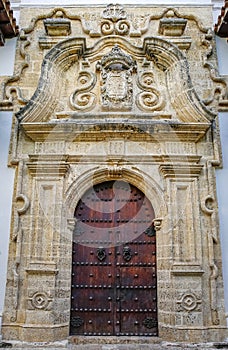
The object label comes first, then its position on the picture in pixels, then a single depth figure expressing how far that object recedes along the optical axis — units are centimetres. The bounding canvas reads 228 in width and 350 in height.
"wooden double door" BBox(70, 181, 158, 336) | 495
